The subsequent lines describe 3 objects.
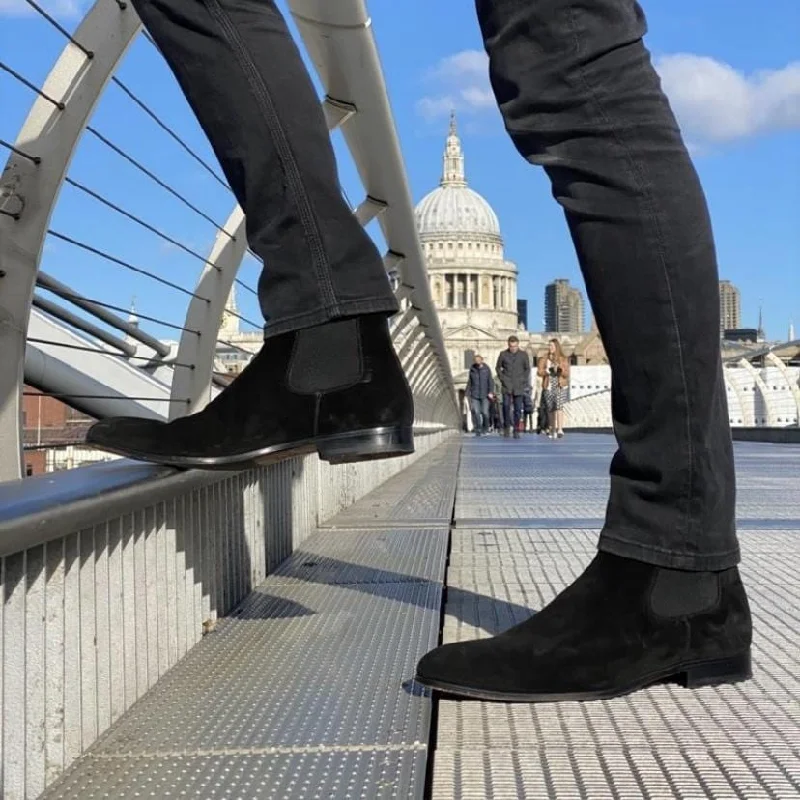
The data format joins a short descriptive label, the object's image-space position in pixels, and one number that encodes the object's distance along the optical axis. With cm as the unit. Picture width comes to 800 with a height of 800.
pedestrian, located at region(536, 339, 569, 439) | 1703
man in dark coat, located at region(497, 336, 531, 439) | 1847
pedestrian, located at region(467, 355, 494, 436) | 2108
